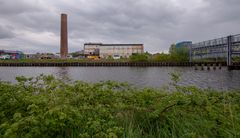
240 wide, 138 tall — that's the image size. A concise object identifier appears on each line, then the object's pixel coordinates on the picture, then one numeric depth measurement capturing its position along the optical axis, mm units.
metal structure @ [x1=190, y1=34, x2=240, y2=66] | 50031
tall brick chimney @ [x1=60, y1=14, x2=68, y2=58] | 90125
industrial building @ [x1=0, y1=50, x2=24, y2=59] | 127812
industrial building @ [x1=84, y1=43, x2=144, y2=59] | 149875
